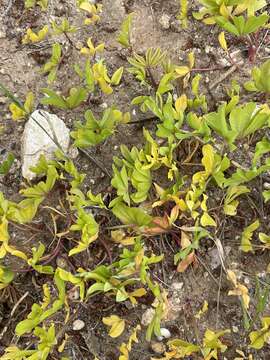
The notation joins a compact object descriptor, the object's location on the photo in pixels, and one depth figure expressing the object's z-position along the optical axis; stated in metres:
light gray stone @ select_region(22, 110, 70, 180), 0.30
